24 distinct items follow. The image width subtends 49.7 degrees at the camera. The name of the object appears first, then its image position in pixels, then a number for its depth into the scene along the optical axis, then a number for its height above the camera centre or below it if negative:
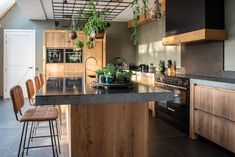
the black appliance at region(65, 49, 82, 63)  8.09 +0.37
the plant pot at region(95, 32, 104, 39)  3.38 +0.43
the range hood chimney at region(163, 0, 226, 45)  3.95 +0.78
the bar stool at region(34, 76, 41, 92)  4.13 -0.25
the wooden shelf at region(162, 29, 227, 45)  3.92 +0.52
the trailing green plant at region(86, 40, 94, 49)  3.99 +0.38
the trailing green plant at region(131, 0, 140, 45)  2.93 +0.61
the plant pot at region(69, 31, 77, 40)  4.46 +0.57
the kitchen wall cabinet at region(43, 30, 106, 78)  7.91 +0.46
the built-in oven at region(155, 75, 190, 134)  4.11 -0.62
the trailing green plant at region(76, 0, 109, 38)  3.25 +0.58
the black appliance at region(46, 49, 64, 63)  7.96 +0.39
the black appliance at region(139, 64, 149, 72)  7.19 -0.02
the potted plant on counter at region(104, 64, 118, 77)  2.67 -0.03
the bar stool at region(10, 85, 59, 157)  2.61 -0.55
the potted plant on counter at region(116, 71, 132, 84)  2.64 -0.10
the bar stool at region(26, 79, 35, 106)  3.39 -0.30
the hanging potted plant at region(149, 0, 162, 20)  2.73 +0.61
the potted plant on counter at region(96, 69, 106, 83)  2.63 -0.09
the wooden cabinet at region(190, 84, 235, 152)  3.09 -0.64
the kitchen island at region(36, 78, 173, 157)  2.26 -0.54
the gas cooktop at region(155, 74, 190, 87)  4.09 -0.22
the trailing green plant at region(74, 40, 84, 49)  4.72 +0.44
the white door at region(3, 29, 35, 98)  8.36 +0.36
